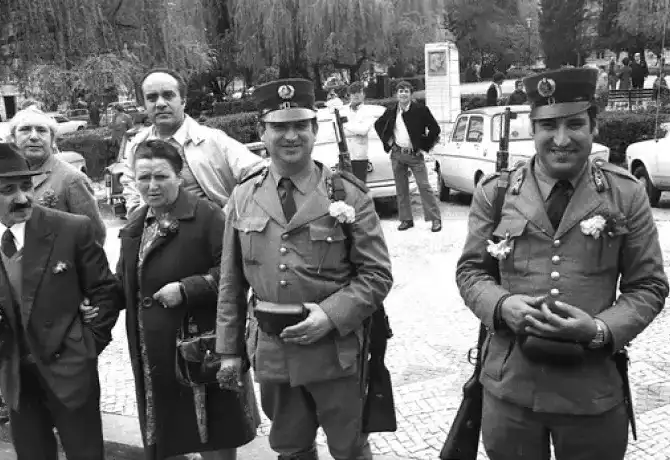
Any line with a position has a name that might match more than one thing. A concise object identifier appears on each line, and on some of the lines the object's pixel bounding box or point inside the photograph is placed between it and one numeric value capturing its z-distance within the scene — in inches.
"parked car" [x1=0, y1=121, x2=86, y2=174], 561.9
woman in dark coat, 145.8
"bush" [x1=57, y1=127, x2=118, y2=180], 739.4
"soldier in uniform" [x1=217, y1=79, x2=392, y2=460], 127.3
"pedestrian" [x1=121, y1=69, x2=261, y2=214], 168.4
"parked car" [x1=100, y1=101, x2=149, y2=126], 1023.0
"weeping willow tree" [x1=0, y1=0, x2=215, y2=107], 645.9
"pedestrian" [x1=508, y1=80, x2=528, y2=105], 618.8
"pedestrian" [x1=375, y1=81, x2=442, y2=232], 400.8
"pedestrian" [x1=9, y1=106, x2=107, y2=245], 176.6
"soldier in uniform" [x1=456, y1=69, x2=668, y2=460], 109.7
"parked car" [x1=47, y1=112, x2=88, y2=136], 1109.7
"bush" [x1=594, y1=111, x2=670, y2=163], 604.1
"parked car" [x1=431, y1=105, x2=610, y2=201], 433.7
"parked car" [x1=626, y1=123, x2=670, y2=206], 424.2
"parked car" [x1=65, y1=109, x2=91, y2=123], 1362.0
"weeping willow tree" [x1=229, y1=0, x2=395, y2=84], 1019.3
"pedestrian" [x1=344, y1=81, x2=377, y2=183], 436.8
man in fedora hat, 145.8
